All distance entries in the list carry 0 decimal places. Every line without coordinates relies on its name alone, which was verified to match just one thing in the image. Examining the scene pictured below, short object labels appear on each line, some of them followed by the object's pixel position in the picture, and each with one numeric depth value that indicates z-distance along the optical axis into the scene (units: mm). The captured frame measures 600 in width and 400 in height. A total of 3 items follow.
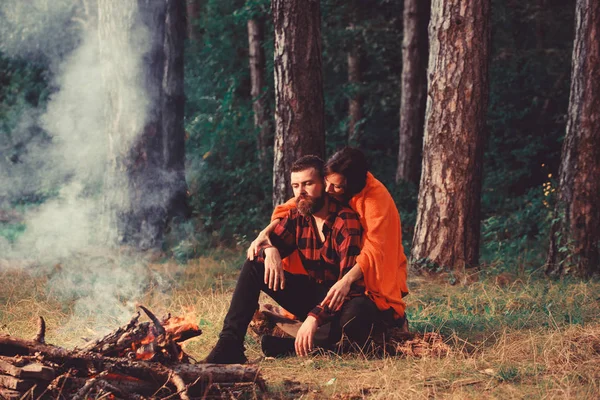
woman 4926
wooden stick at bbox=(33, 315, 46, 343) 4047
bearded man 4852
